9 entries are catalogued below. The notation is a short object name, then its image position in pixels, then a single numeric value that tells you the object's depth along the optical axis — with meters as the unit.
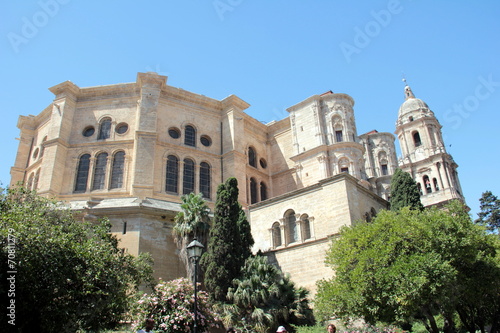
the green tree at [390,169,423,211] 21.05
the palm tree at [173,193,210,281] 18.86
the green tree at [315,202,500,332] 12.95
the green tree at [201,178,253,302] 16.58
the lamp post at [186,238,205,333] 11.19
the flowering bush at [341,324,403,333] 12.65
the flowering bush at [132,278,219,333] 14.16
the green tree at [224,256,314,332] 15.04
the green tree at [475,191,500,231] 39.62
